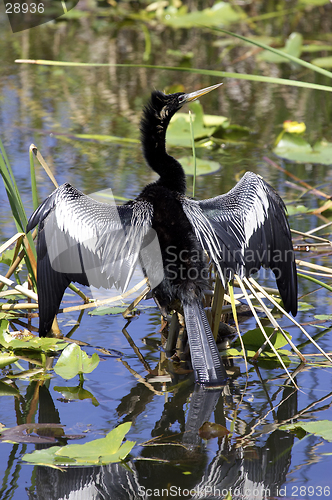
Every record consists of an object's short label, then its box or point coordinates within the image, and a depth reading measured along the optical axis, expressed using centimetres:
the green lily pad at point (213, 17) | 2020
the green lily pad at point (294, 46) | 1639
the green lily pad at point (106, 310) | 722
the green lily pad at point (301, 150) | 1134
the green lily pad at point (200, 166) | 1090
